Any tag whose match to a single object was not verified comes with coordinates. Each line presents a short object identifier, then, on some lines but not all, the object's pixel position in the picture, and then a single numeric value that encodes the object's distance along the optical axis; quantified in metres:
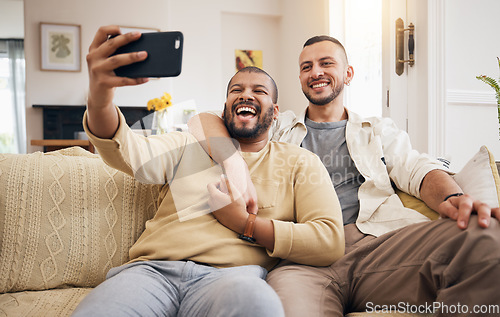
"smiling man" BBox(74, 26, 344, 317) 0.94
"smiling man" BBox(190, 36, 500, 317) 1.00
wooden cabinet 5.35
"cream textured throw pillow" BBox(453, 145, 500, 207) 1.37
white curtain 8.20
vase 3.17
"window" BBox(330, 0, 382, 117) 3.87
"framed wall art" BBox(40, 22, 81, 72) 5.45
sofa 1.30
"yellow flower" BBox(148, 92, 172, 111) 3.49
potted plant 2.43
